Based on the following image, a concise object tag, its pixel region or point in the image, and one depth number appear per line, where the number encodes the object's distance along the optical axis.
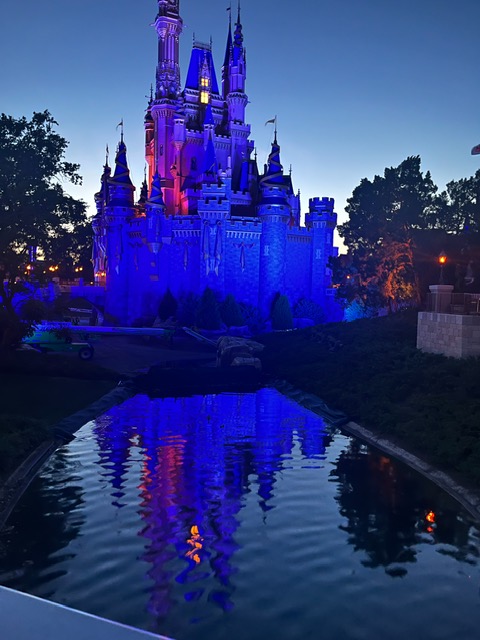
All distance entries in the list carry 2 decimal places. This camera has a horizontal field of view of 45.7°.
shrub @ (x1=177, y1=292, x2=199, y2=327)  52.16
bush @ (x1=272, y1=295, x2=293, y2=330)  54.47
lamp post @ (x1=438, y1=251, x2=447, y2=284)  26.18
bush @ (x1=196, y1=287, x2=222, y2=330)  49.88
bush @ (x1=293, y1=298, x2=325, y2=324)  57.53
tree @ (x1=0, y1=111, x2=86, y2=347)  25.84
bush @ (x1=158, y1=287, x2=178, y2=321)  54.66
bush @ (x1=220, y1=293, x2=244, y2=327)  51.38
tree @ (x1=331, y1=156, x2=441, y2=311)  37.78
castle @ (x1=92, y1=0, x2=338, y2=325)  55.22
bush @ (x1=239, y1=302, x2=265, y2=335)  53.81
